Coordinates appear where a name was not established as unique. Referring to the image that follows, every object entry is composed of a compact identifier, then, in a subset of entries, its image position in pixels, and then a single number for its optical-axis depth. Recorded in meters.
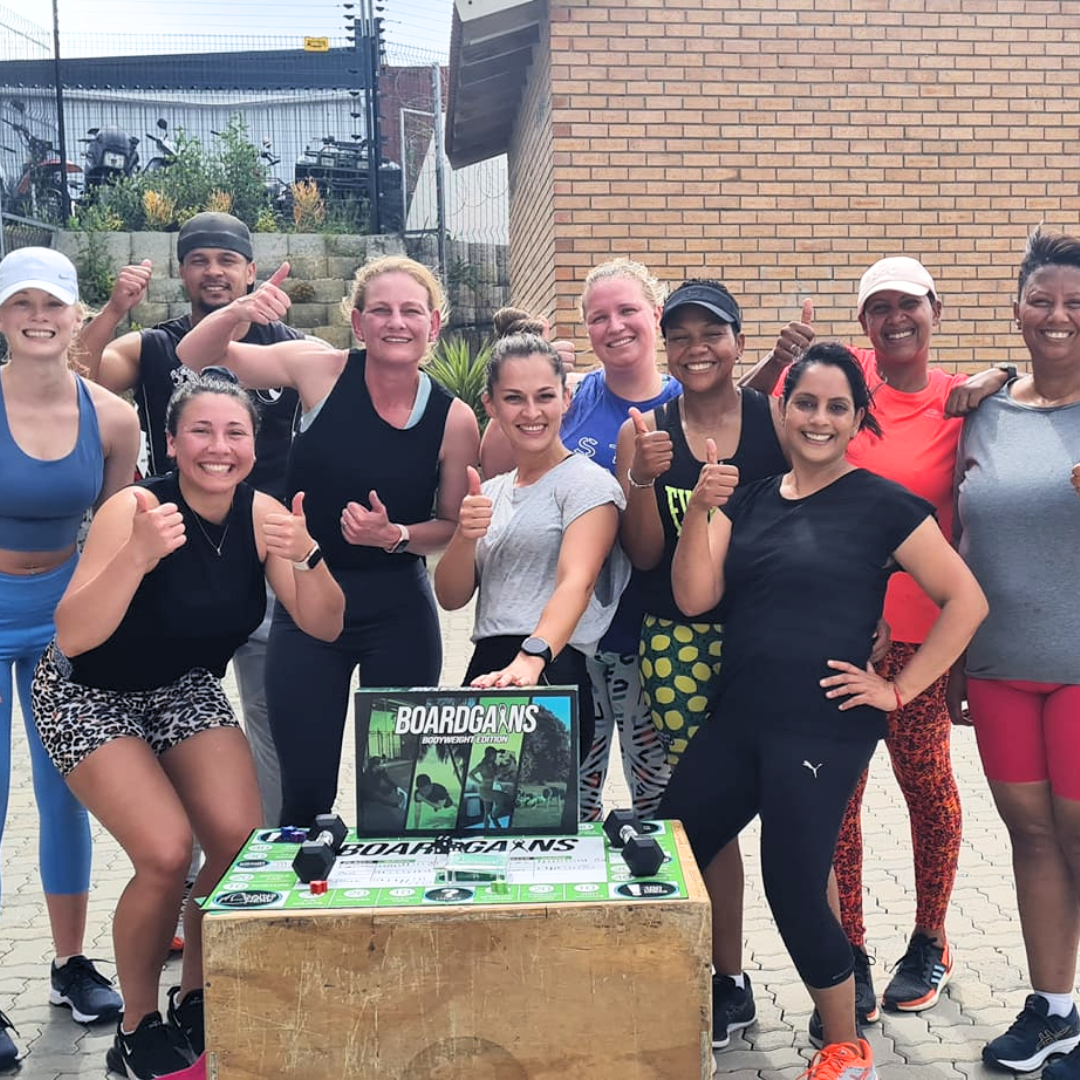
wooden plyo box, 2.45
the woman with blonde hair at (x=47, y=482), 3.40
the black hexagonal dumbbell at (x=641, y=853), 2.59
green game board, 2.50
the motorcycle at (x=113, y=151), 17.39
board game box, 2.72
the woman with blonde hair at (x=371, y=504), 3.44
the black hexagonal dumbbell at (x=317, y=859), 2.59
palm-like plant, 10.26
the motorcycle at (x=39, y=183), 14.72
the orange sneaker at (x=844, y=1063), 2.95
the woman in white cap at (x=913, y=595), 3.42
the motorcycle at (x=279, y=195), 16.05
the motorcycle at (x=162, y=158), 16.66
